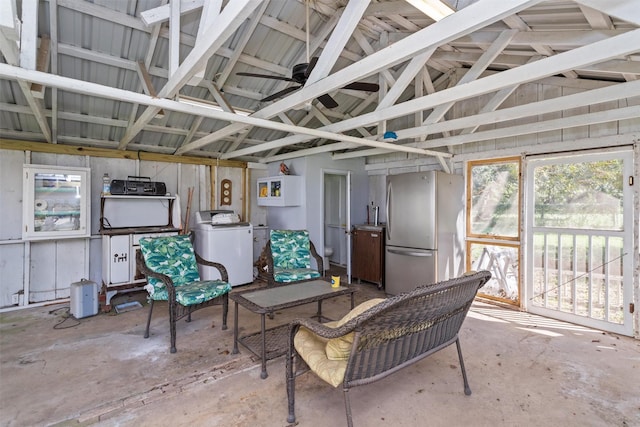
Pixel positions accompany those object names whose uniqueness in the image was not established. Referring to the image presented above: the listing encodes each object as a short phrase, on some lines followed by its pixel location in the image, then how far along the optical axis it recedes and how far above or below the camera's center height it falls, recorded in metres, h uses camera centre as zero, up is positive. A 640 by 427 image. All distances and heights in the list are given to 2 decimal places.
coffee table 2.56 -0.80
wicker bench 1.61 -0.74
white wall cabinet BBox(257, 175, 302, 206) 5.38 +0.35
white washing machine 4.79 -0.53
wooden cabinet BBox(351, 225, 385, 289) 5.12 -0.74
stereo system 4.35 +0.34
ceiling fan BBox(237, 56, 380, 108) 2.64 +1.18
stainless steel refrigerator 4.21 -0.26
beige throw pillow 1.76 -0.78
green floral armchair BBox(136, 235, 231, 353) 2.96 -0.74
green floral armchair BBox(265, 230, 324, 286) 3.95 -0.59
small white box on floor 3.68 -1.07
